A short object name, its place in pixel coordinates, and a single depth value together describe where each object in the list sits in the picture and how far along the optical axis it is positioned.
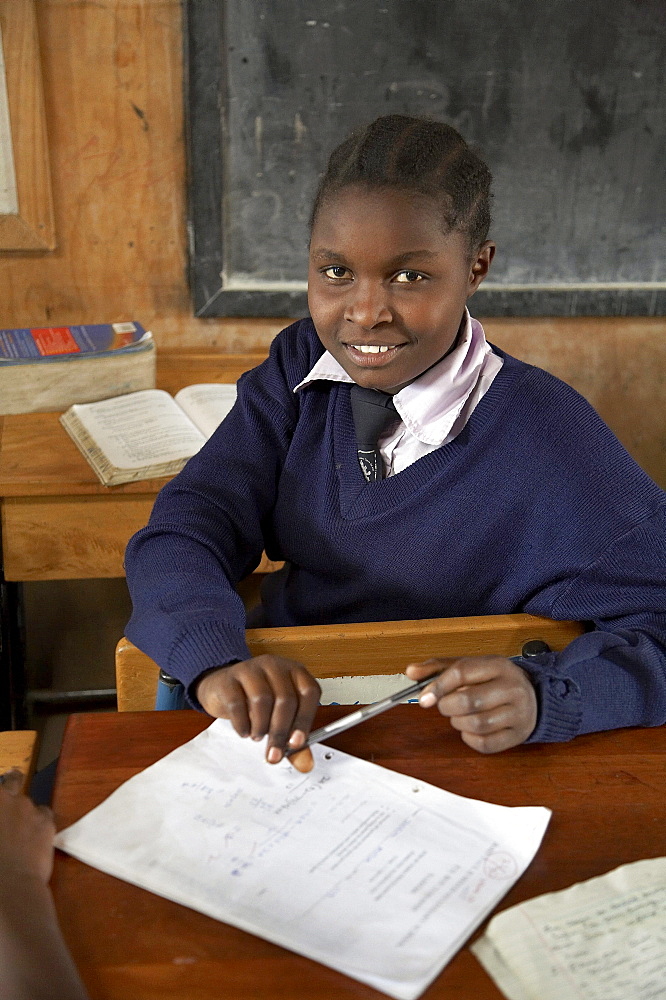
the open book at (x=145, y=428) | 1.66
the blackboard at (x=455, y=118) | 2.03
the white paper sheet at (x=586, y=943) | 0.58
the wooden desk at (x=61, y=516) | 1.62
